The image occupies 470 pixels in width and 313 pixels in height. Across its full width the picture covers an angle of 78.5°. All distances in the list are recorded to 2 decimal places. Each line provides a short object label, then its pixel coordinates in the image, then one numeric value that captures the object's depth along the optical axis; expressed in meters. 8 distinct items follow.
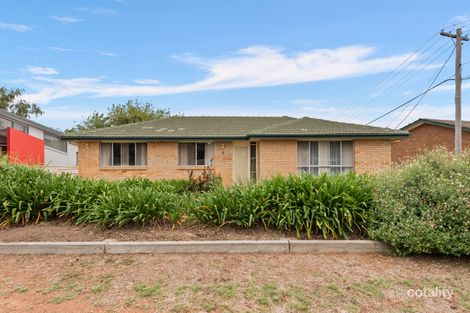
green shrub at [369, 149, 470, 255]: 4.22
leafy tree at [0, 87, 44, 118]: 38.59
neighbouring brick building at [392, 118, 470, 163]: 17.31
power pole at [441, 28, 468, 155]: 13.03
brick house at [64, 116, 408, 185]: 12.84
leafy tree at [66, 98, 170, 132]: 31.06
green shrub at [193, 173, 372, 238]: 4.97
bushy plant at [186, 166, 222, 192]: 9.34
